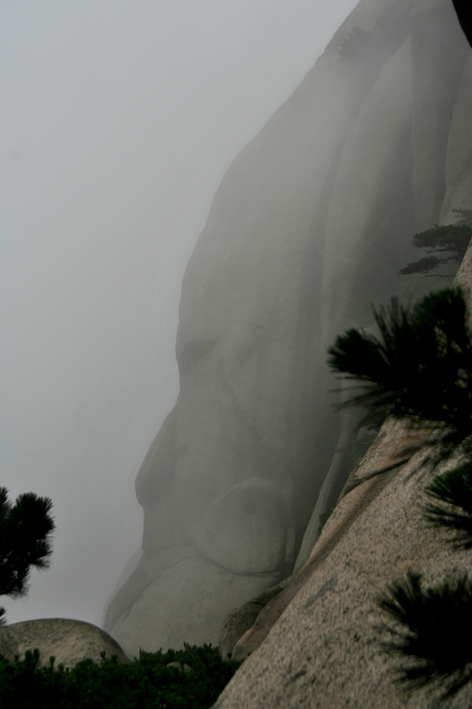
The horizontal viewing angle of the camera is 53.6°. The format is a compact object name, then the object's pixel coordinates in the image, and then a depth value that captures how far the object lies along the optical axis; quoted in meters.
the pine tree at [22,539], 6.23
